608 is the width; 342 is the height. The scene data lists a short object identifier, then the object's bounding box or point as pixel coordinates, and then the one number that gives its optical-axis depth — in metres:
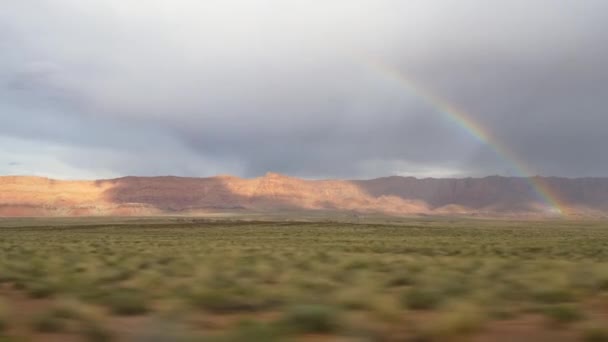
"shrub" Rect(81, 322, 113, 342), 6.20
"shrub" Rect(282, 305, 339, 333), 6.78
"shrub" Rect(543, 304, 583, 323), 7.28
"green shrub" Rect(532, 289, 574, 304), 8.98
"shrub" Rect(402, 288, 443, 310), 8.41
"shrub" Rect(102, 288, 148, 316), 8.15
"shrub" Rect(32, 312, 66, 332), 6.84
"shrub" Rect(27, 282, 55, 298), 9.95
